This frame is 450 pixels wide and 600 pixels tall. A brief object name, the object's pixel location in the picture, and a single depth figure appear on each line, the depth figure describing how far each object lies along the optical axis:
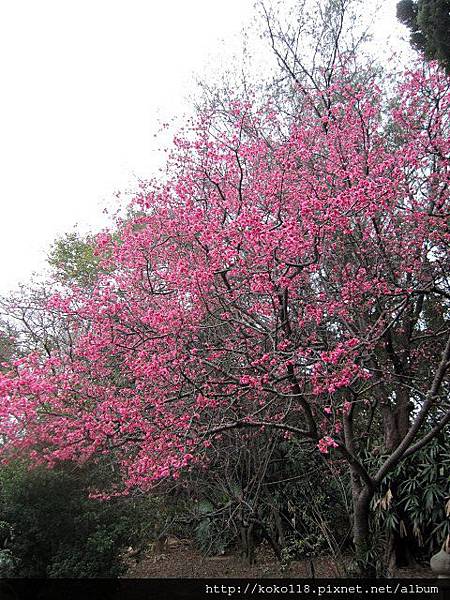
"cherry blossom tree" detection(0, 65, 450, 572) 4.72
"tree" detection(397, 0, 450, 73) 4.46
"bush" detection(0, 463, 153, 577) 5.21
